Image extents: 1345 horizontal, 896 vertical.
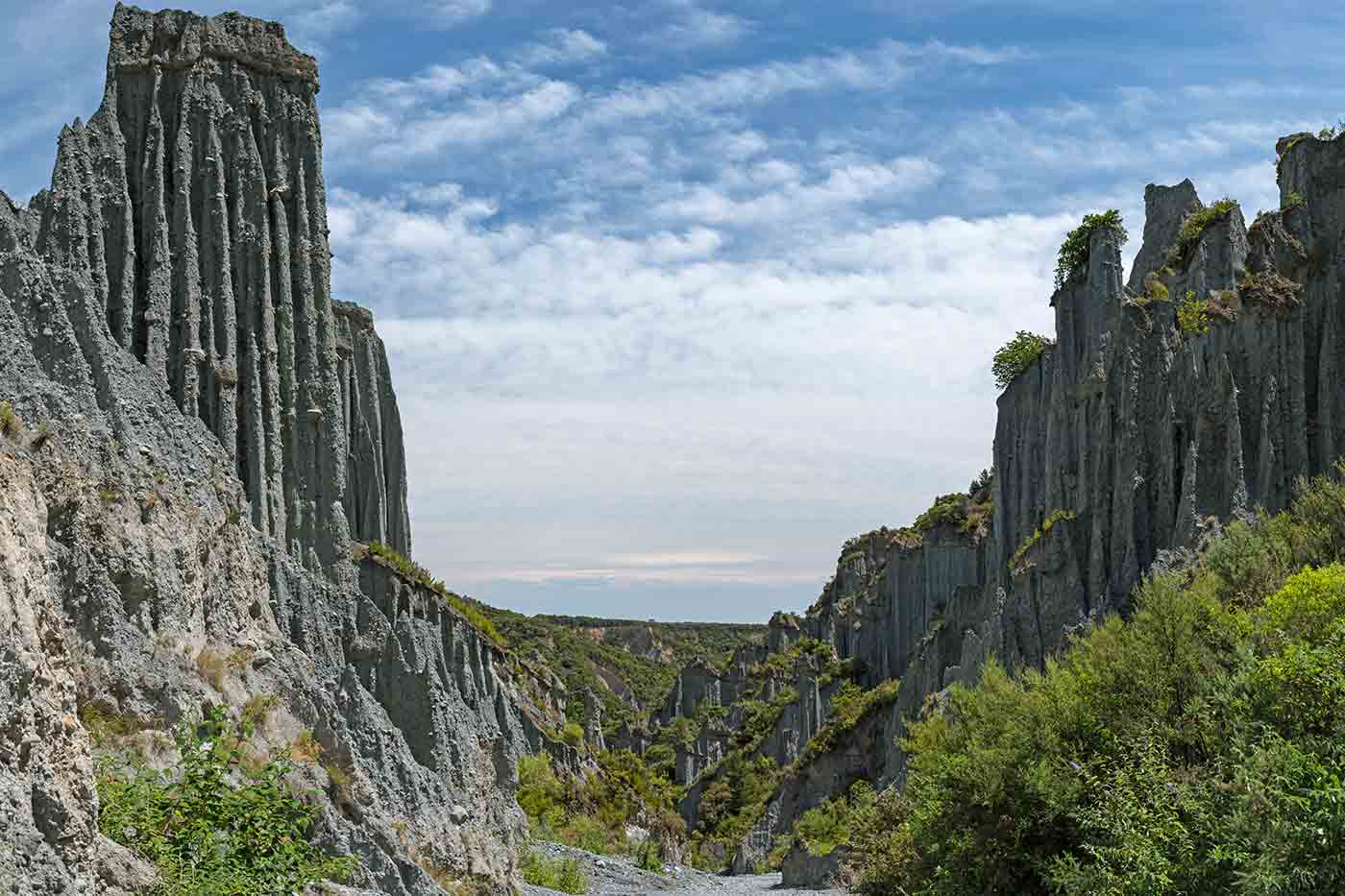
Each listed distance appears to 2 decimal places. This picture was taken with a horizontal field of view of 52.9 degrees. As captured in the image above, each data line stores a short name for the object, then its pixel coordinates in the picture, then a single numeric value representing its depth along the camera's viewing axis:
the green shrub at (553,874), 43.84
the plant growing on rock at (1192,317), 43.41
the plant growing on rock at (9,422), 17.17
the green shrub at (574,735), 78.59
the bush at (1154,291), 46.92
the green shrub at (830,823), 62.18
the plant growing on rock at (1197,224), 46.72
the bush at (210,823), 14.52
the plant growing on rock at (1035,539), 49.08
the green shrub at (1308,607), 26.34
